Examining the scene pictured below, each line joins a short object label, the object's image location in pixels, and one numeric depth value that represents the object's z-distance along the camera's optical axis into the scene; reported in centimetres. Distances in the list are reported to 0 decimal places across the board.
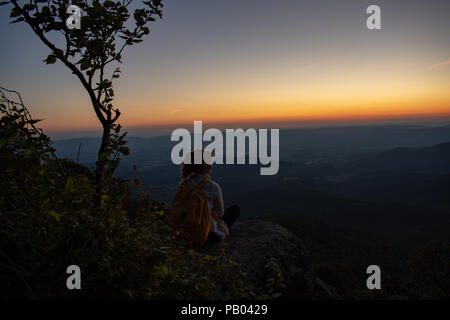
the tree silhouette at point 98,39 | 218
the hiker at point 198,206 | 509
